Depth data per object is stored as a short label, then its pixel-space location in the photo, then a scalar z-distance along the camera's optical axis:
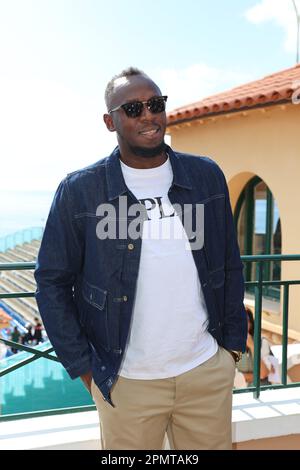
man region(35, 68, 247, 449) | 1.87
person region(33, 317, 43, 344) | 16.23
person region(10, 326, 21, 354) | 17.34
